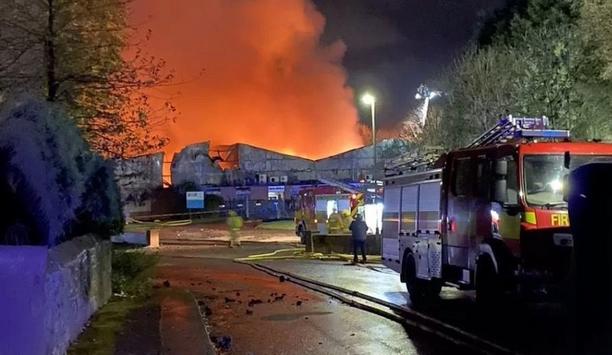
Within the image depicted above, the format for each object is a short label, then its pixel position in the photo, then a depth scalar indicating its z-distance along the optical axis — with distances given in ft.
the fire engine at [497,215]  39.24
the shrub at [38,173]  33.45
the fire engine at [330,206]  131.75
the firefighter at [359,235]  92.18
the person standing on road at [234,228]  134.72
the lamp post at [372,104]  131.54
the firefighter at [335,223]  132.87
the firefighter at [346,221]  133.85
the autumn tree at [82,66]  45.42
